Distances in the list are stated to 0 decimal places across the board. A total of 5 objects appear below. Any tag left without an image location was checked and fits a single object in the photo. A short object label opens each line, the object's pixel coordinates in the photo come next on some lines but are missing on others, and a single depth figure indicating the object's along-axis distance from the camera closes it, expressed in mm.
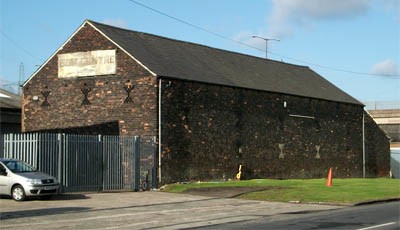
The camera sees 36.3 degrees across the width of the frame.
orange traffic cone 29838
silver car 21828
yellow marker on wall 34062
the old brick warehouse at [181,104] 30469
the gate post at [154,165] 29062
